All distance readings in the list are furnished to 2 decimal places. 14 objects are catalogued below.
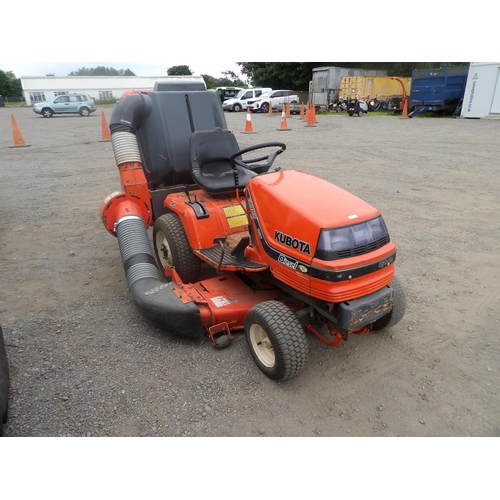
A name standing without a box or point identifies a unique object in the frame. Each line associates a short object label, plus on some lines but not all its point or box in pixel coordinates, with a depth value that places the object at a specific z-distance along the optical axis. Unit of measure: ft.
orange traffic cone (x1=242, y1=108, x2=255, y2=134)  46.13
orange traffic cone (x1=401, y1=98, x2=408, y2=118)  66.33
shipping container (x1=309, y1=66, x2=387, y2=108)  84.38
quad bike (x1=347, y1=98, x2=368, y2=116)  72.23
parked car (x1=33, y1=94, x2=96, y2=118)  77.30
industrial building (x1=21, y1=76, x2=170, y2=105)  108.37
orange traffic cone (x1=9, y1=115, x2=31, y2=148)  39.97
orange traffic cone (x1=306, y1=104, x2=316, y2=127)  54.60
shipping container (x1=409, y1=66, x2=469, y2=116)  63.98
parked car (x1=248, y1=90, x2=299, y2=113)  80.43
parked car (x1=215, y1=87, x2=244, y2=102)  97.60
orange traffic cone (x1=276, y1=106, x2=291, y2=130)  49.41
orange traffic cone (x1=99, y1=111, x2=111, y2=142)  42.88
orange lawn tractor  8.23
